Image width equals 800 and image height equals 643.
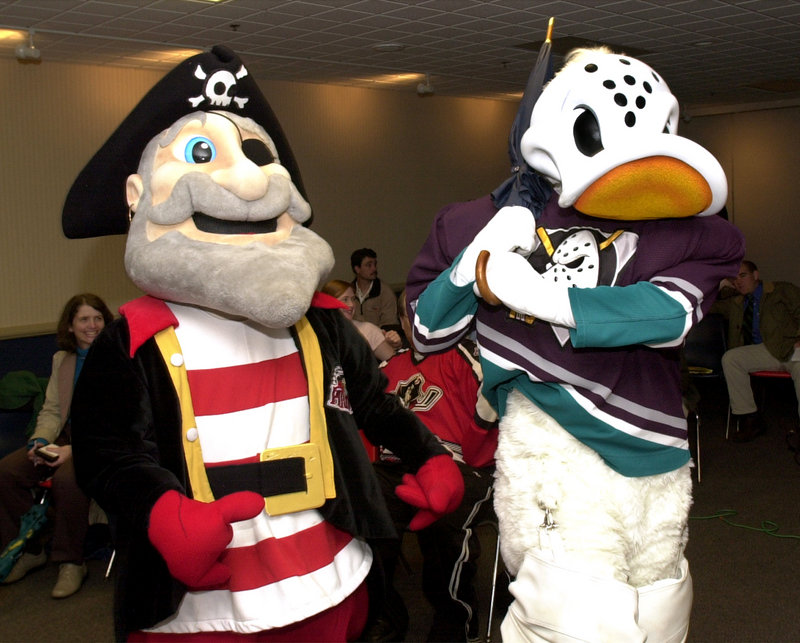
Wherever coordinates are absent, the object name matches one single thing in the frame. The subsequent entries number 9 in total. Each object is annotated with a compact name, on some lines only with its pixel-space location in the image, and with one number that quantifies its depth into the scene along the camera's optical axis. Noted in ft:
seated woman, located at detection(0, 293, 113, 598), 13.16
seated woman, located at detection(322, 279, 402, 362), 15.01
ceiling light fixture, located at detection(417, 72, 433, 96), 27.75
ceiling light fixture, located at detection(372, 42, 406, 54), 22.51
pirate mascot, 5.63
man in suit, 19.62
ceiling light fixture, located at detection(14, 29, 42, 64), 19.08
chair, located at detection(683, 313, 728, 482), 22.24
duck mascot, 5.44
